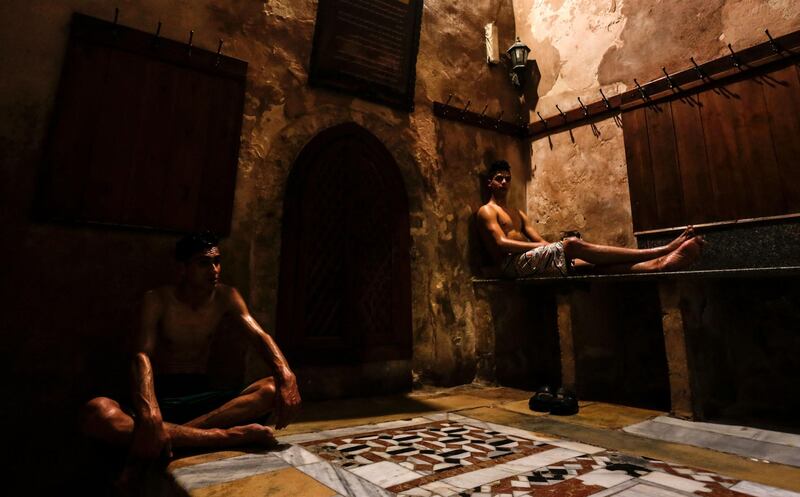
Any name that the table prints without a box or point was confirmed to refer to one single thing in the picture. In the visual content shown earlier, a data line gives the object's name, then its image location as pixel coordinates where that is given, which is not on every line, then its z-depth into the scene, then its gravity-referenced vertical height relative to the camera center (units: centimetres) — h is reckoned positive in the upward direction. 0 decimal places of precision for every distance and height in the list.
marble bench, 309 +11
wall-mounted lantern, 559 +353
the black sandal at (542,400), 333 -56
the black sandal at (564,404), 327 -58
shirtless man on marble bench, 348 +73
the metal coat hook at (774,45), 373 +253
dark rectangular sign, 427 +291
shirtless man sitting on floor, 213 -37
